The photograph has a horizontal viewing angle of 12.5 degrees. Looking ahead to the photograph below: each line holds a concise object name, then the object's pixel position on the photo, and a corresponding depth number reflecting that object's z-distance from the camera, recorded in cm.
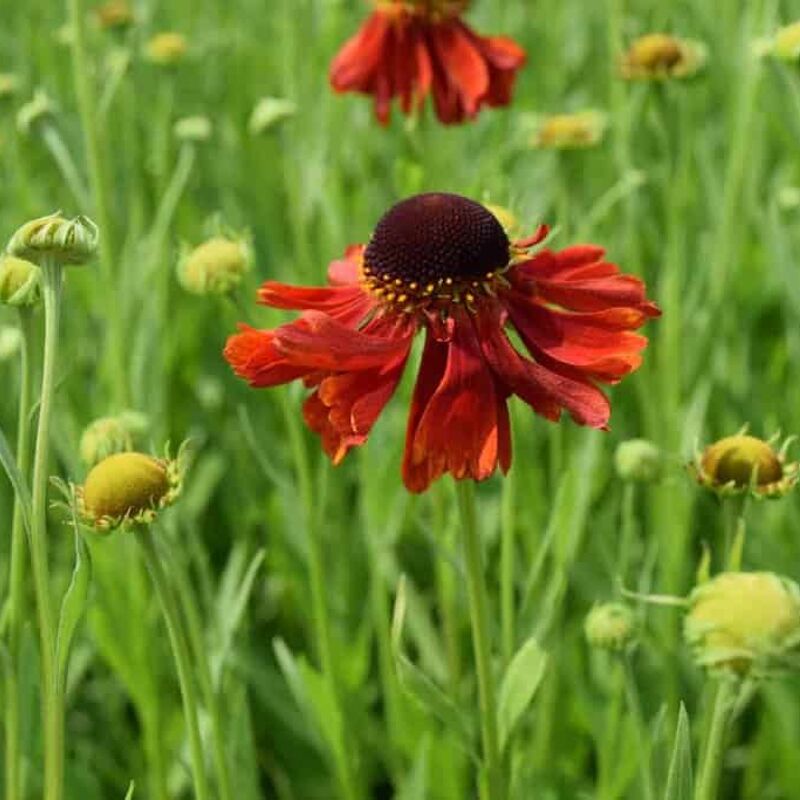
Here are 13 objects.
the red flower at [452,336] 48
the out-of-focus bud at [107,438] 54
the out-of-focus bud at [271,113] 65
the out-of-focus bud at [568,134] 64
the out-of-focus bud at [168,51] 80
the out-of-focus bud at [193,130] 67
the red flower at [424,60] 62
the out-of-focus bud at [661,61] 64
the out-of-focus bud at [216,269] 56
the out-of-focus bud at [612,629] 53
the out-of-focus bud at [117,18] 79
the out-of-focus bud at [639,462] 56
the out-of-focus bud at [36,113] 61
